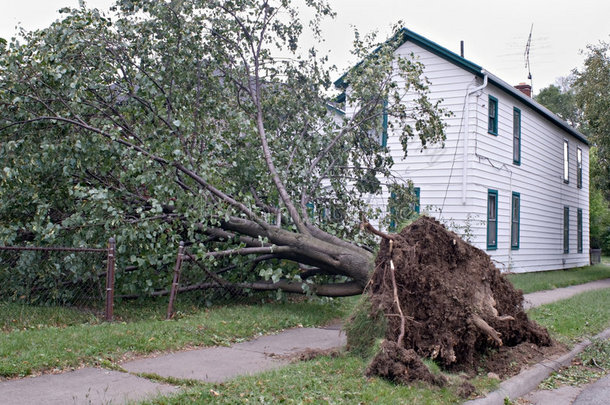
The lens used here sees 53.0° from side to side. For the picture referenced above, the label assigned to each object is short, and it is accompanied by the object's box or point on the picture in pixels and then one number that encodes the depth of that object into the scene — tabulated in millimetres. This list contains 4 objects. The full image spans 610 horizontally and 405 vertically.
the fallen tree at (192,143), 8914
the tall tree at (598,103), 20516
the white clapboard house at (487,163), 16375
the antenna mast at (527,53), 25094
